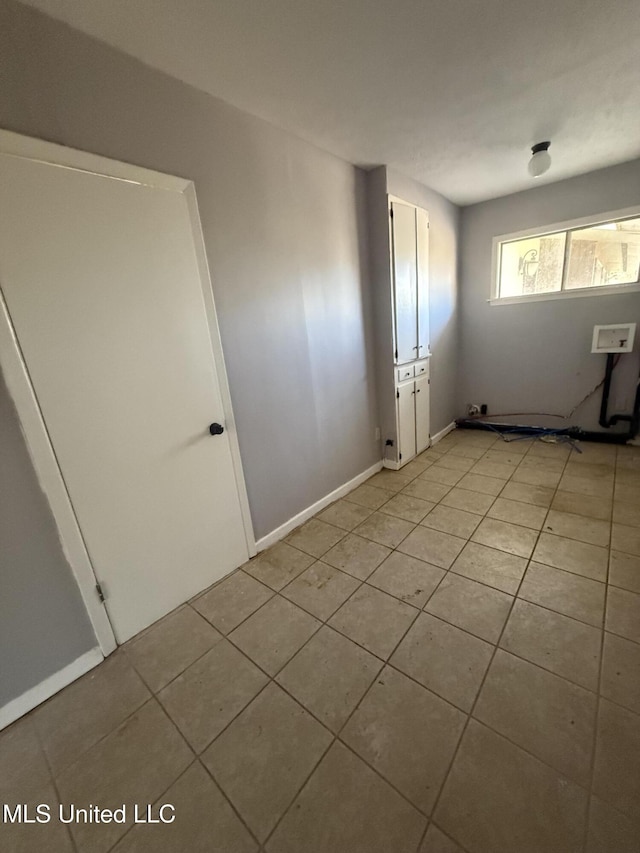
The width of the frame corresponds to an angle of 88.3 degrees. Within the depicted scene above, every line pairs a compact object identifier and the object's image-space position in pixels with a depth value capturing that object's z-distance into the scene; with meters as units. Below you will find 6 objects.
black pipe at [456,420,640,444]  3.36
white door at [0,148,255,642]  1.25
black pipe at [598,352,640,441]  3.23
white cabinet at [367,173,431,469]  2.72
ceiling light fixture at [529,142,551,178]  2.39
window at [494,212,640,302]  3.14
